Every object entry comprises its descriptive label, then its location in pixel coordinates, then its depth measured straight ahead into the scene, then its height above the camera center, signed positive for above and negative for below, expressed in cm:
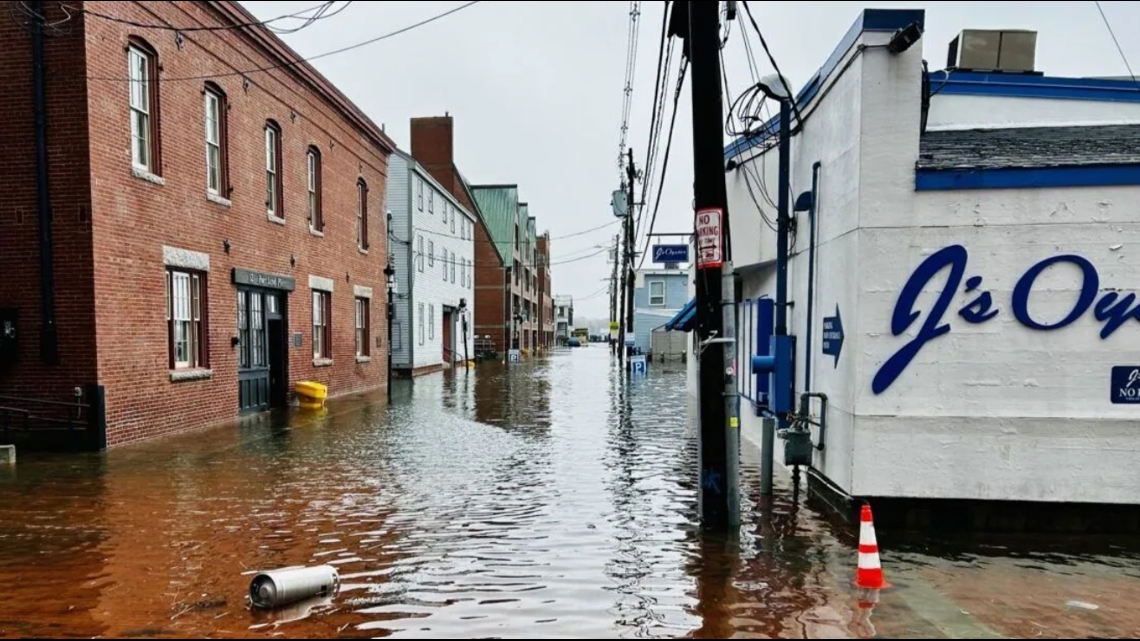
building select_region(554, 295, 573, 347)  11950 -277
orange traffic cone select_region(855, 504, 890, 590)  520 -190
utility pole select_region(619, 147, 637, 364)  3048 +325
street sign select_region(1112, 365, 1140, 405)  655 -78
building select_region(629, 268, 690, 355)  5034 +36
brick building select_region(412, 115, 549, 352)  4578 +481
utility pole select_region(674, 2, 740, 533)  638 +21
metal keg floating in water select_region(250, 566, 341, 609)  478 -194
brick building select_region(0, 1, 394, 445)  1074 +166
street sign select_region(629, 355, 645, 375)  2977 -264
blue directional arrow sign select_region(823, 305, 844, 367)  719 -34
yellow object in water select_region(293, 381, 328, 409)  1730 -220
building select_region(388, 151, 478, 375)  2900 +162
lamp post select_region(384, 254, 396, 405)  2092 +61
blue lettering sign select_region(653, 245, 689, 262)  1959 +136
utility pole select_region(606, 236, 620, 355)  5794 -55
